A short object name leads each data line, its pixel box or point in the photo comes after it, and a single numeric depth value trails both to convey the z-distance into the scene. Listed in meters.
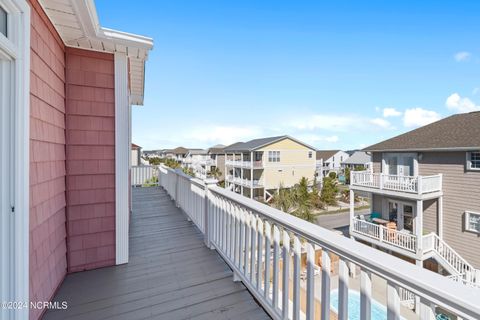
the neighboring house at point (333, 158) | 38.16
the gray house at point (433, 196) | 8.12
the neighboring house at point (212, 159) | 28.45
